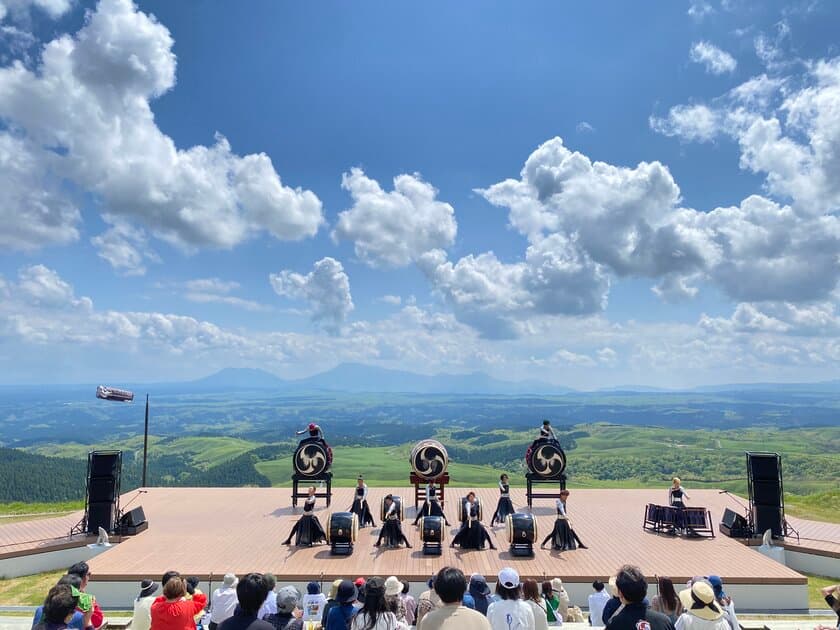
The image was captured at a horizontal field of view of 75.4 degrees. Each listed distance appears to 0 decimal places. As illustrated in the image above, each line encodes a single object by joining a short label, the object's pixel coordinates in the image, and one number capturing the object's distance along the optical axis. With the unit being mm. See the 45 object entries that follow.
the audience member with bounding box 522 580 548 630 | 6340
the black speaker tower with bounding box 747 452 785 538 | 17266
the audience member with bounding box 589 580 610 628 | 9312
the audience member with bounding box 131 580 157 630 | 7199
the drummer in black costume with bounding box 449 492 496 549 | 16516
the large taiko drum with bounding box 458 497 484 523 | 16630
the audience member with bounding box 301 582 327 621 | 8758
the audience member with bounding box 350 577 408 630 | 5812
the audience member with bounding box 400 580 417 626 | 8367
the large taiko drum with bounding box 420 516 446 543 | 15633
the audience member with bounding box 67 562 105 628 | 7040
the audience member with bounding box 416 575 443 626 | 7009
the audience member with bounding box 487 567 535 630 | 6191
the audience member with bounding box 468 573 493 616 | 7721
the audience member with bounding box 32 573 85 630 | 6725
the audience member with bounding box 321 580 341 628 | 7067
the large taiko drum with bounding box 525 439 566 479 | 20828
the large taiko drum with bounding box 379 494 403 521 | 17300
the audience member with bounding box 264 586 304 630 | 6461
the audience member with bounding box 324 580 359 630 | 6199
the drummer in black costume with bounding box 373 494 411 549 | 16594
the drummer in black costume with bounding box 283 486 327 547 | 16641
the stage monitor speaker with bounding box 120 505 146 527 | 18000
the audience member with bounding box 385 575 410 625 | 6606
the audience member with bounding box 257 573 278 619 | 8125
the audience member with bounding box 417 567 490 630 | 4836
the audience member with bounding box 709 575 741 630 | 7660
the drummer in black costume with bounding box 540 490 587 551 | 16359
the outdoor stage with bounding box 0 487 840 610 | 13859
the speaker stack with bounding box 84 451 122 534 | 17641
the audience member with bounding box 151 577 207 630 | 5938
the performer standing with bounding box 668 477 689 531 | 18047
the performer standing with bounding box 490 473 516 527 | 19219
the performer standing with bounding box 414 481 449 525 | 17422
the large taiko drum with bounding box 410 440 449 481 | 20344
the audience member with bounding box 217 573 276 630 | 4984
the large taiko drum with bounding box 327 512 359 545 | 15757
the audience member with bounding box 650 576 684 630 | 7031
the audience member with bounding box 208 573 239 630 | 8656
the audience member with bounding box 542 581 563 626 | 9633
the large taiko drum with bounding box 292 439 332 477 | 21125
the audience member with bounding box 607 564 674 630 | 5250
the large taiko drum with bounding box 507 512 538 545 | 15594
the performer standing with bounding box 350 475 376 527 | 18656
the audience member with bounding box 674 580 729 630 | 5707
